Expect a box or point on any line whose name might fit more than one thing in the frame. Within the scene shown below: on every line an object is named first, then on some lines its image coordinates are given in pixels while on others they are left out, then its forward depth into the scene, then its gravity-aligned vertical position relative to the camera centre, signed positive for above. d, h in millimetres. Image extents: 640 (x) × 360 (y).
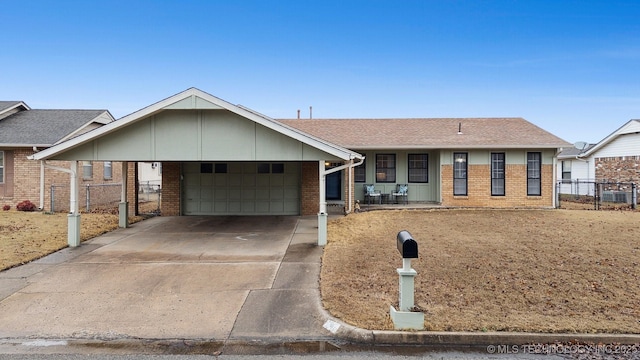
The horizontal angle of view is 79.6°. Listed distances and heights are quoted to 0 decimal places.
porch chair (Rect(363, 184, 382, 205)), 16969 -599
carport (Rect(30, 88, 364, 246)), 9492 +1005
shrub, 16062 -1057
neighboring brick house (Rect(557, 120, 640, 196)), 22003 +1162
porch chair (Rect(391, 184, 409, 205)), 16972 -565
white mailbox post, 4754 -1476
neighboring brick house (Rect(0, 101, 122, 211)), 16469 +1118
